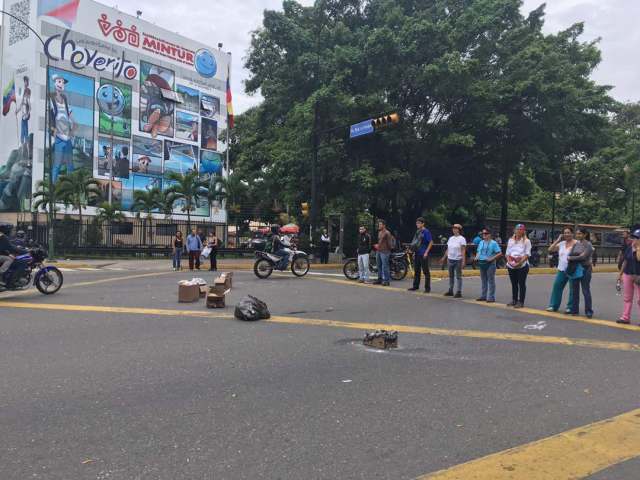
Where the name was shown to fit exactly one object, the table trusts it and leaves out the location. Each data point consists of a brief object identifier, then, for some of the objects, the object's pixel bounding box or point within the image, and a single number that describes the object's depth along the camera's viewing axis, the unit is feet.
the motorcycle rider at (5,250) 34.55
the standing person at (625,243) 34.17
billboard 175.42
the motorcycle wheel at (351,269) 52.75
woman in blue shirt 38.09
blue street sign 64.59
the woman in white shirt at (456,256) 40.42
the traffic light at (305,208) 78.43
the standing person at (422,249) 42.80
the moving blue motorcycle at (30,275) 34.94
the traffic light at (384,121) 60.03
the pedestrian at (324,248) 77.00
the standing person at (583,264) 32.45
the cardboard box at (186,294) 35.70
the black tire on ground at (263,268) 52.41
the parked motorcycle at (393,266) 53.01
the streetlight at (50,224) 80.23
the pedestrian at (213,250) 61.96
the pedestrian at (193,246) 63.26
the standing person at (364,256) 49.73
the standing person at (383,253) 46.42
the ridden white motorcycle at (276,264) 52.41
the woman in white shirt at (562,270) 33.27
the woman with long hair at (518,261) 35.42
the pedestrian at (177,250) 64.75
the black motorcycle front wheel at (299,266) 54.29
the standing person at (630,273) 29.89
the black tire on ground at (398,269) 53.88
